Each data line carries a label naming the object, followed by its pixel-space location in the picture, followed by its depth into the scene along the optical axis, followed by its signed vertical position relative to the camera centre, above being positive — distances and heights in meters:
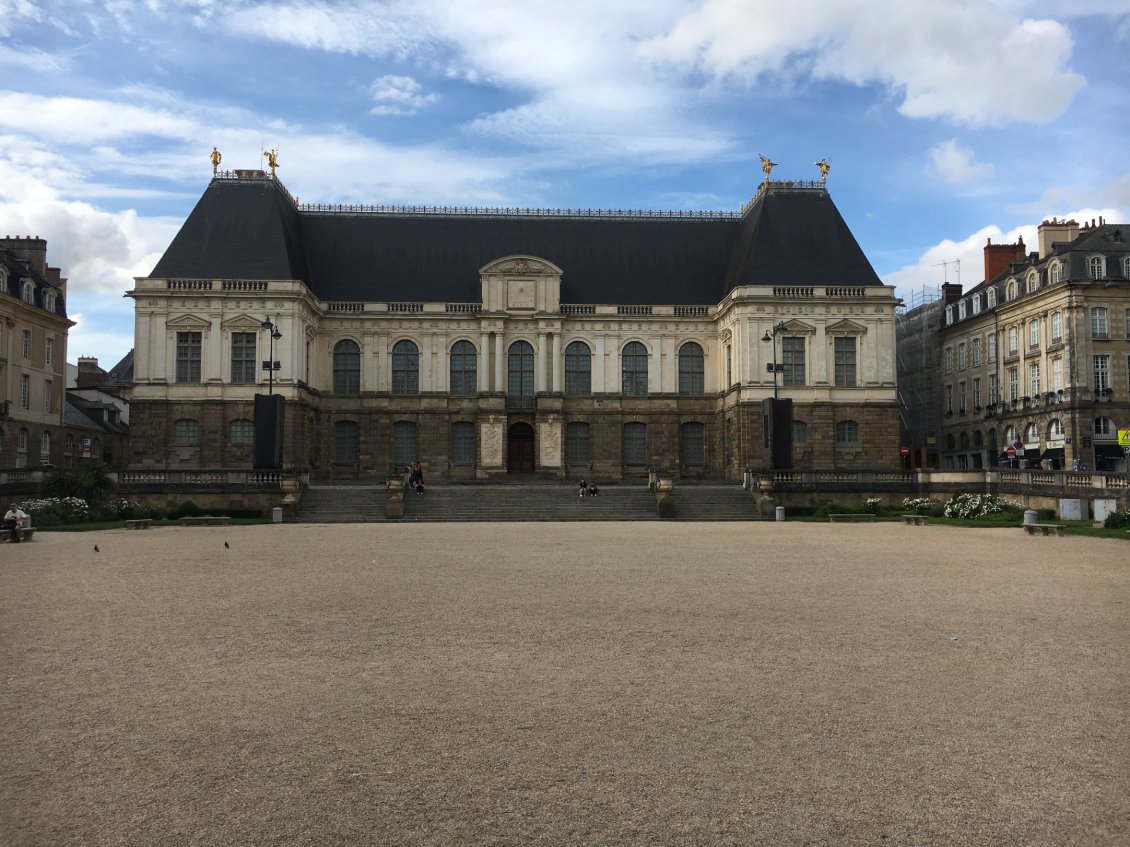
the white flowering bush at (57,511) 29.70 -1.22
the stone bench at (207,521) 32.22 -1.67
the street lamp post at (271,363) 39.44 +4.53
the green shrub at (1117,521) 25.25 -1.43
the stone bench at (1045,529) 25.20 -1.65
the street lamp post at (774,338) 39.98 +6.02
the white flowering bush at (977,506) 32.25 -1.32
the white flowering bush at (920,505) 35.03 -1.36
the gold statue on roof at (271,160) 49.94 +16.03
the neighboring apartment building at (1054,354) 45.88 +5.71
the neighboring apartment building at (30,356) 45.12 +5.74
